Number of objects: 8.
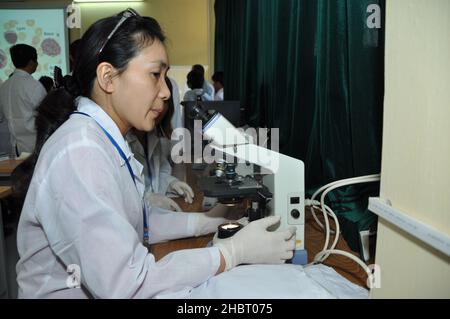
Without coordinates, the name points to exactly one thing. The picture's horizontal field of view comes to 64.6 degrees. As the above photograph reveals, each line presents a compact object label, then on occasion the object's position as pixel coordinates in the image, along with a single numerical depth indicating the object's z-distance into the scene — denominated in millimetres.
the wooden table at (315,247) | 881
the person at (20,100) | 3041
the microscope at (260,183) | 896
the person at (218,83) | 4650
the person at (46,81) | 3975
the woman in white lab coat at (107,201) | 632
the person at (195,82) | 4170
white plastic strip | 509
